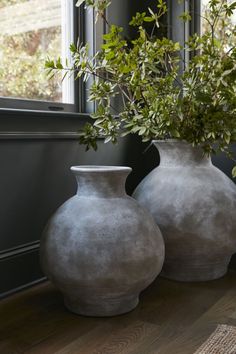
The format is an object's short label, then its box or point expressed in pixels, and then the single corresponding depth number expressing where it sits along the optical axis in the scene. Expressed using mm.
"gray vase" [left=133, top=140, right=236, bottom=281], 1780
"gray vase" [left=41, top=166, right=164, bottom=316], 1420
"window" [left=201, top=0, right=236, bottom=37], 2246
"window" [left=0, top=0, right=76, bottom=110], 1779
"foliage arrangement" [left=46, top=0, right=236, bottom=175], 1705
